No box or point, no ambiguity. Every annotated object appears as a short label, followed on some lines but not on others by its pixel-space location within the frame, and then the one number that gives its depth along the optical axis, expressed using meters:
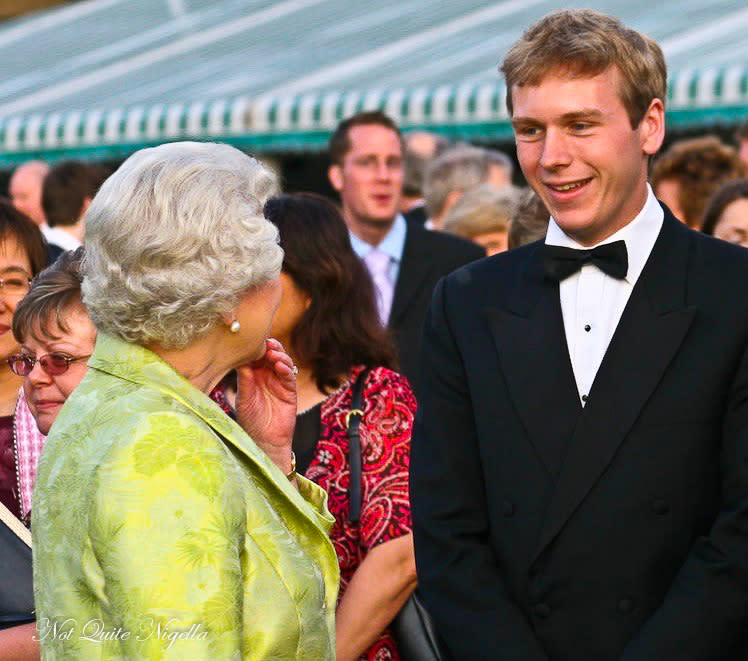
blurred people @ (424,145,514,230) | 17.16
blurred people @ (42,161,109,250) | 16.14
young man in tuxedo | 6.24
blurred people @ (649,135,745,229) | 13.28
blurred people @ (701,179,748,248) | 11.01
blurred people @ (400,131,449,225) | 20.39
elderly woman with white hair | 4.98
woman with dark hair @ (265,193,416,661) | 8.00
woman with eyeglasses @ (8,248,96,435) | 7.93
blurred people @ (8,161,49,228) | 20.64
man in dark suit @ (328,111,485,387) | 13.91
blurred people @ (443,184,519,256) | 14.63
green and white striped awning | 26.89
